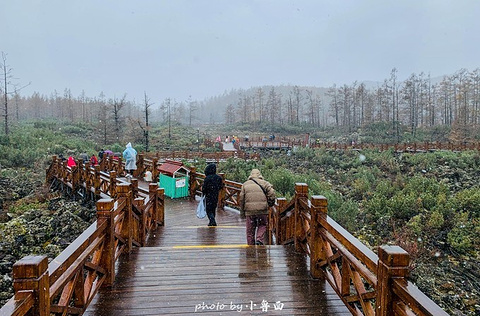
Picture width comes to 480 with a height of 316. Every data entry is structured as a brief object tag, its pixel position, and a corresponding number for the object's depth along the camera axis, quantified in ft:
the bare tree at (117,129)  131.89
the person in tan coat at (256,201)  19.01
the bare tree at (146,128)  114.07
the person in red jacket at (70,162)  54.54
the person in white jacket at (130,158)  44.78
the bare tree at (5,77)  113.08
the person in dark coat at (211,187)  26.16
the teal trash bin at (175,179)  40.45
